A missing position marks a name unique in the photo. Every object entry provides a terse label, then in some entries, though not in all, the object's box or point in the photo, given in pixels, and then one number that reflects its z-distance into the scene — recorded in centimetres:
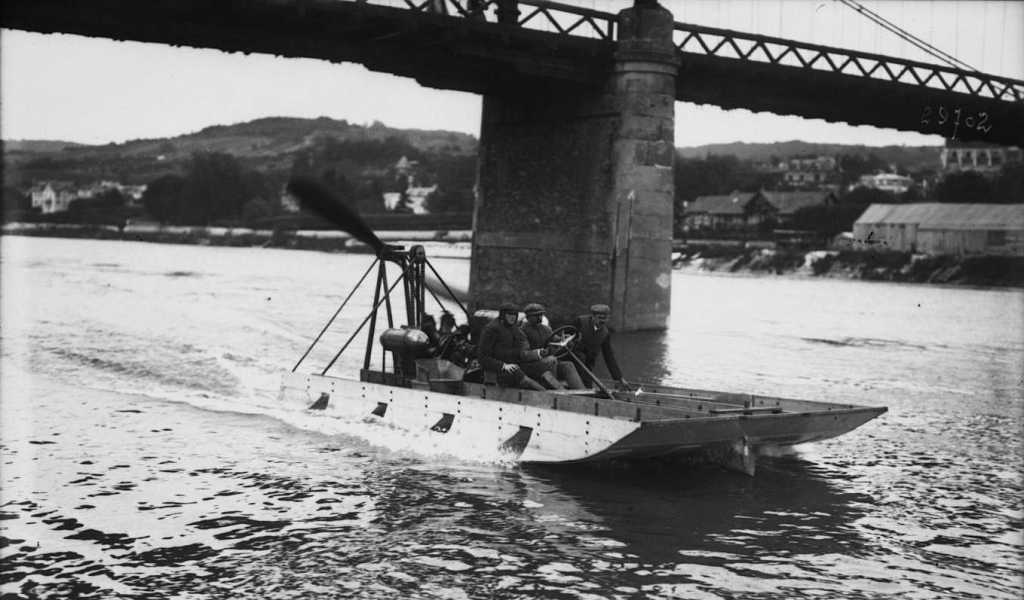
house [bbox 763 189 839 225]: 11172
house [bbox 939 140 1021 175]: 14125
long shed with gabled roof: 8312
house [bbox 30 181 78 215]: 10675
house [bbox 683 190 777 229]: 11688
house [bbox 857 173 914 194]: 14938
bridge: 2827
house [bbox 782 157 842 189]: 14650
